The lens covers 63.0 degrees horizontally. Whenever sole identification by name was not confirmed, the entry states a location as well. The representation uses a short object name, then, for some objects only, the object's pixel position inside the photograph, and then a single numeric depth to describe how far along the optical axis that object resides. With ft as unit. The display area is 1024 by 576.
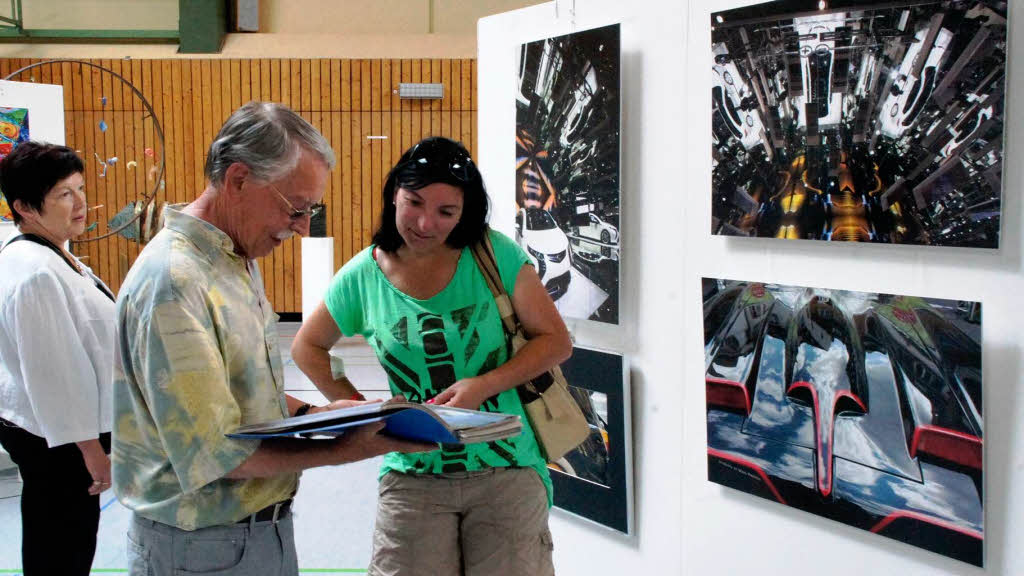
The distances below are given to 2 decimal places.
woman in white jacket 7.89
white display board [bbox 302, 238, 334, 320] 29.01
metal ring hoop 32.59
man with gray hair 3.94
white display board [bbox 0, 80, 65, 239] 17.21
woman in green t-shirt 6.30
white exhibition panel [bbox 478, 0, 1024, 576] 6.78
